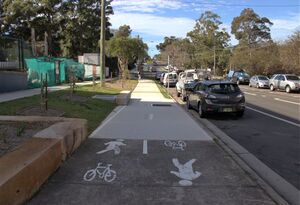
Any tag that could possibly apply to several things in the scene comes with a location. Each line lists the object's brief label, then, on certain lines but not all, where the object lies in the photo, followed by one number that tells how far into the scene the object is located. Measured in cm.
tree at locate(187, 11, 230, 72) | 6547
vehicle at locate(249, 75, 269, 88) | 2632
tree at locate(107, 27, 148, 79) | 3732
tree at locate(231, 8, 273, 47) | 6354
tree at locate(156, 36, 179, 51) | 9507
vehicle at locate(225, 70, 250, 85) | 3193
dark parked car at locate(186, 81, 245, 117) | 935
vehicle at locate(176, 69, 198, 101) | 1450
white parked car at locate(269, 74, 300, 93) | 2116
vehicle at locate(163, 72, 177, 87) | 2583
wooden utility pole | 1827
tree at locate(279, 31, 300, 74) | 2500
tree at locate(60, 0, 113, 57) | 3375
